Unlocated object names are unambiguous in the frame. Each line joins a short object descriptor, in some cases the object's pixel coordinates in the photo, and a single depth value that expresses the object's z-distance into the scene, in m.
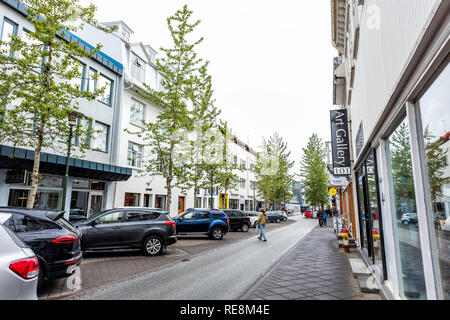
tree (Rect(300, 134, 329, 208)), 53.84
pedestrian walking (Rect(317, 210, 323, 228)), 28.81
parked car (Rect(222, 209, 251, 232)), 21.48
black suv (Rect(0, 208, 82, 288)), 5.16
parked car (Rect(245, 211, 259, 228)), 28.22
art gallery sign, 10.99
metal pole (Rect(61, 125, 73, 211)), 10.45
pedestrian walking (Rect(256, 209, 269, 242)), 14.97
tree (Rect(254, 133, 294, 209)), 45.69
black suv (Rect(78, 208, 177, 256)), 9.30
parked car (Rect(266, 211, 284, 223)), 37.12
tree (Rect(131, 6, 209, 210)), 16.88
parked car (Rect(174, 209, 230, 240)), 15.44
